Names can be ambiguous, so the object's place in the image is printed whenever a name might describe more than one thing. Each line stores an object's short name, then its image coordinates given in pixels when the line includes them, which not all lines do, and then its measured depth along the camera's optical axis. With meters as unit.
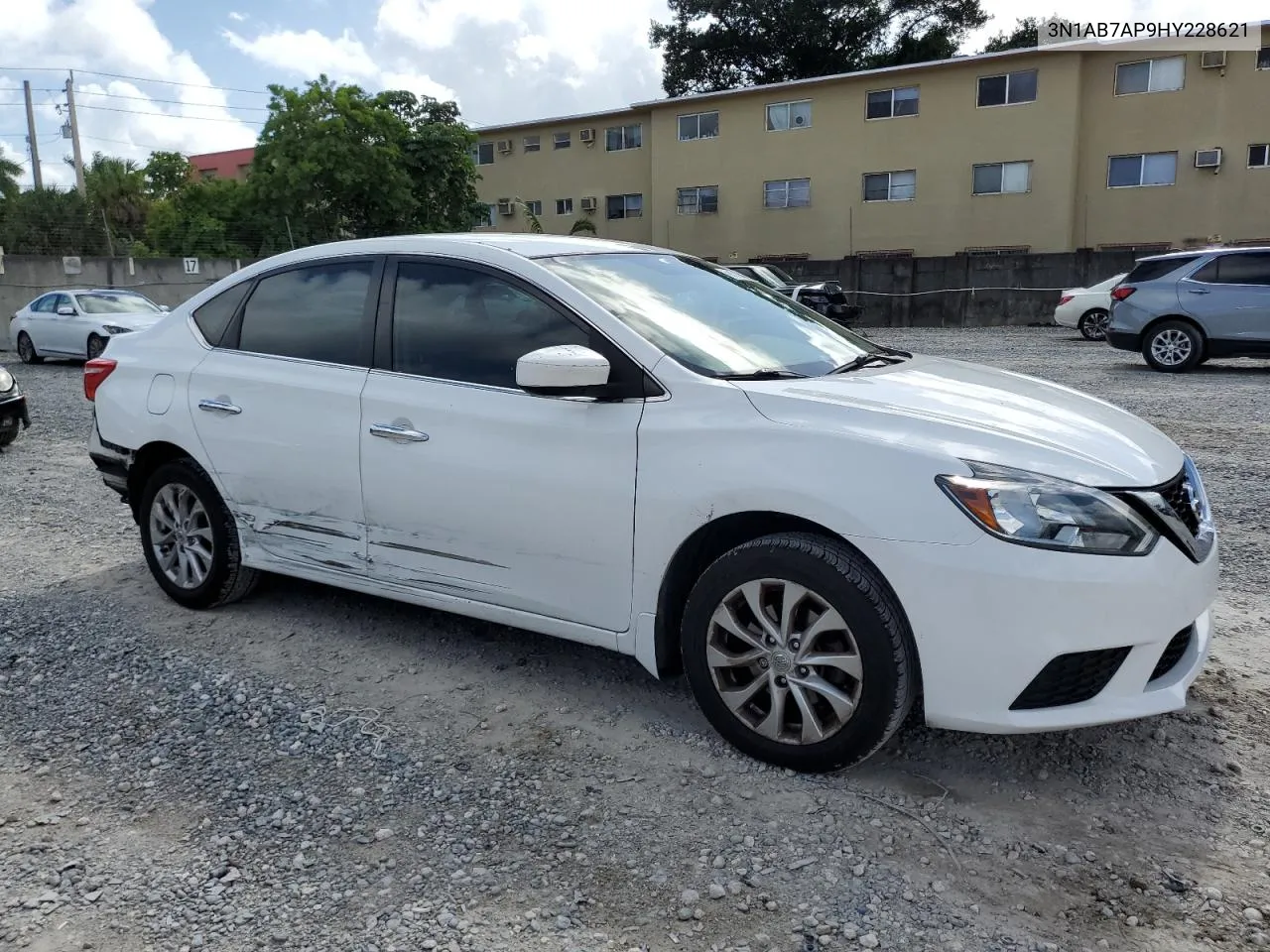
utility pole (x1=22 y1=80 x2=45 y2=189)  40.16
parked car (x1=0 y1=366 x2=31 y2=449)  9.55
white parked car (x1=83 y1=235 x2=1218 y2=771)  2.81
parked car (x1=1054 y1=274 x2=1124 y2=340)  18.91
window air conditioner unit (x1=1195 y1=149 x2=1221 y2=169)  28.06
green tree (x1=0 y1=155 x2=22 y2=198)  48.00
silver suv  12.54
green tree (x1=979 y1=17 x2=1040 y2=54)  39.72
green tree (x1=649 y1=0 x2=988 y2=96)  41.25
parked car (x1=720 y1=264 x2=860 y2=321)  22.50
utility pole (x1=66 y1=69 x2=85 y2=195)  38.53
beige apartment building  28.42
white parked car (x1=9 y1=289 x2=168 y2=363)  17.58
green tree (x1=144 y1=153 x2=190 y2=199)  56.59
